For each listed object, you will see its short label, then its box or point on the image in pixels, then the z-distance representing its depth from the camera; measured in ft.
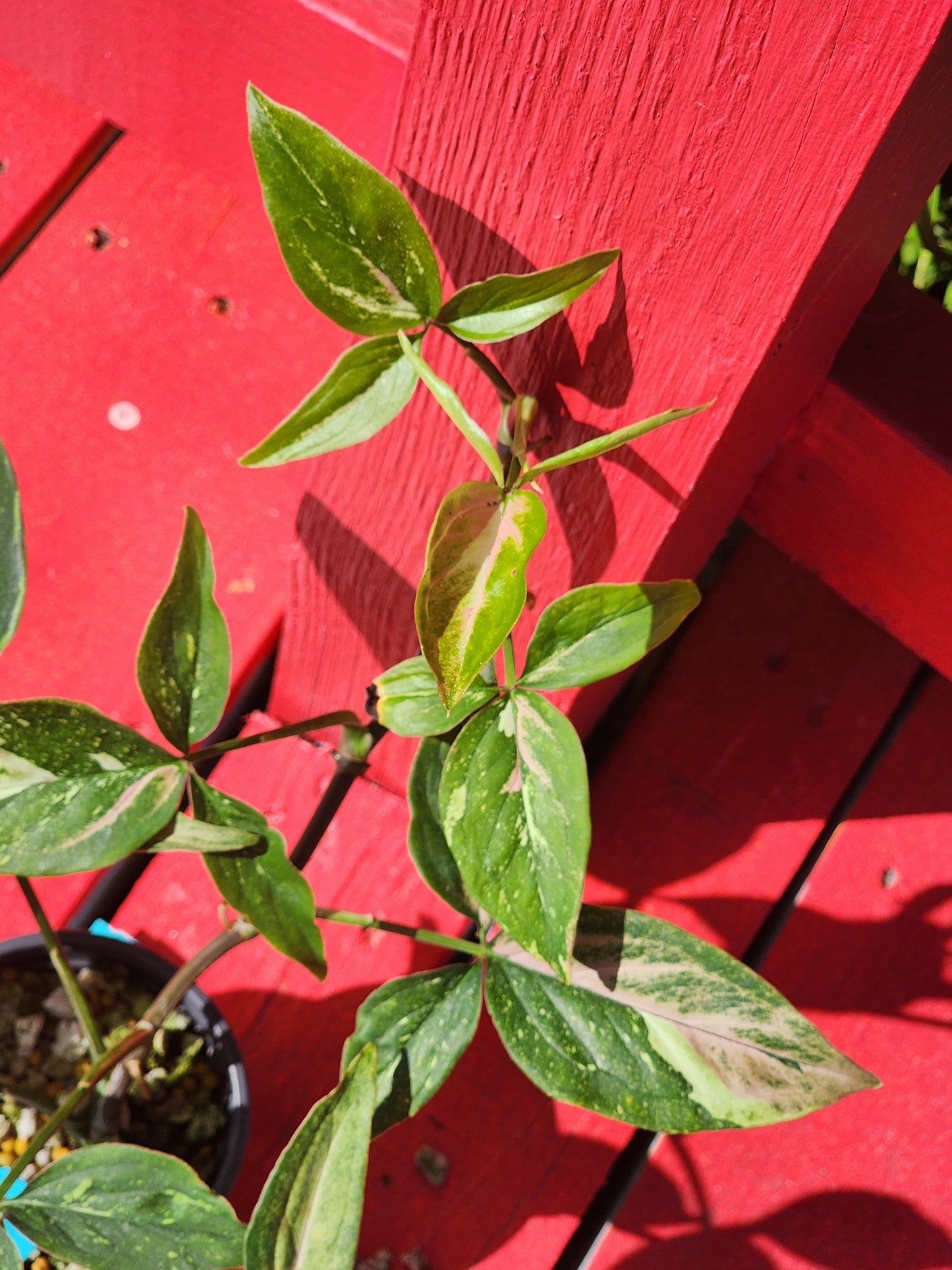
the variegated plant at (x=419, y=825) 1.36
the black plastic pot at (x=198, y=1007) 2.29
